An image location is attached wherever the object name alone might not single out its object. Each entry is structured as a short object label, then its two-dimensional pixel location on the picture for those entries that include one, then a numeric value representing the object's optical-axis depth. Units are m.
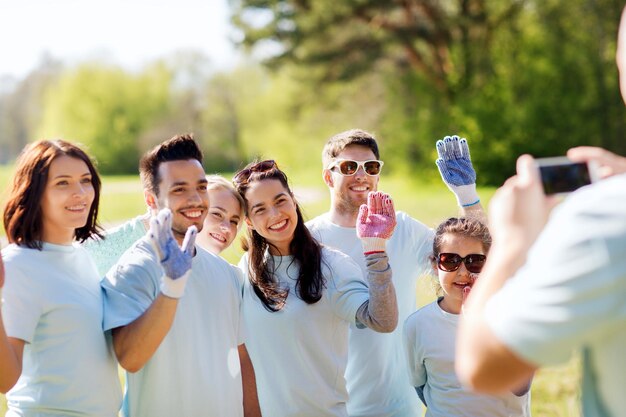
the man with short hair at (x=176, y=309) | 2.92
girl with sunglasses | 3.66
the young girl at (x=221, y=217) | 4.06
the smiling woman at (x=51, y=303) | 2.97
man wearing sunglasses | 4.08
